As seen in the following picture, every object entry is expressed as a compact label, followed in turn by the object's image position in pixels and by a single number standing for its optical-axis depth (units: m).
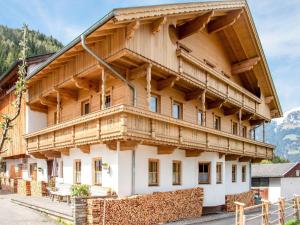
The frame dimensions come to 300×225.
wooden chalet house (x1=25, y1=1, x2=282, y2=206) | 10.31
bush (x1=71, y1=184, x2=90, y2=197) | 10.36
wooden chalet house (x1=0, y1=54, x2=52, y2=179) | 16.61
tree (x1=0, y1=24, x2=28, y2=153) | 5.93
